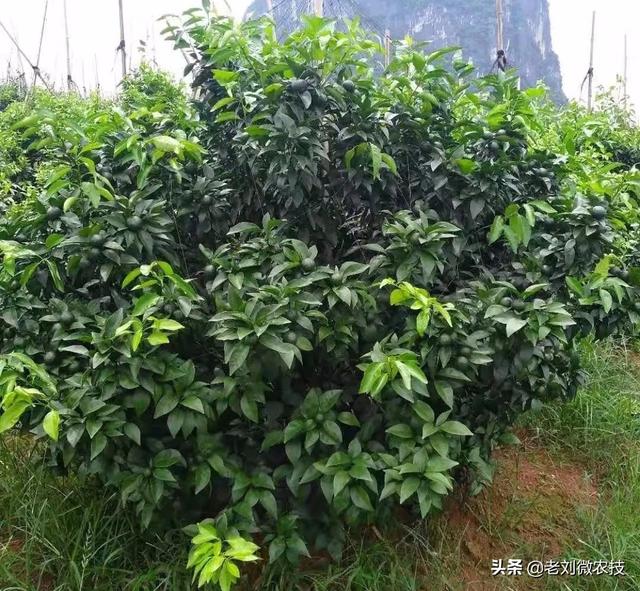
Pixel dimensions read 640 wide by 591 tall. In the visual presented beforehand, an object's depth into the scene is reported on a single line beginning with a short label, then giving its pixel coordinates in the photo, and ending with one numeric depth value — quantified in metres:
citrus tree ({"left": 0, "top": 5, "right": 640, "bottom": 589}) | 1.62
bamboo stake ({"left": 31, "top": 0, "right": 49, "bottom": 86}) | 7.55
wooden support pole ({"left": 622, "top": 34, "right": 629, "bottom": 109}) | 11.70
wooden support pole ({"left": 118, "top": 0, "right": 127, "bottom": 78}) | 6.86
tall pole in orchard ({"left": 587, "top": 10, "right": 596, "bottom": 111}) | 7.79
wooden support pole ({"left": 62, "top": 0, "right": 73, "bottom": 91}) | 8.05
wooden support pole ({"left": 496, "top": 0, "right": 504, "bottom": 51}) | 6.07
